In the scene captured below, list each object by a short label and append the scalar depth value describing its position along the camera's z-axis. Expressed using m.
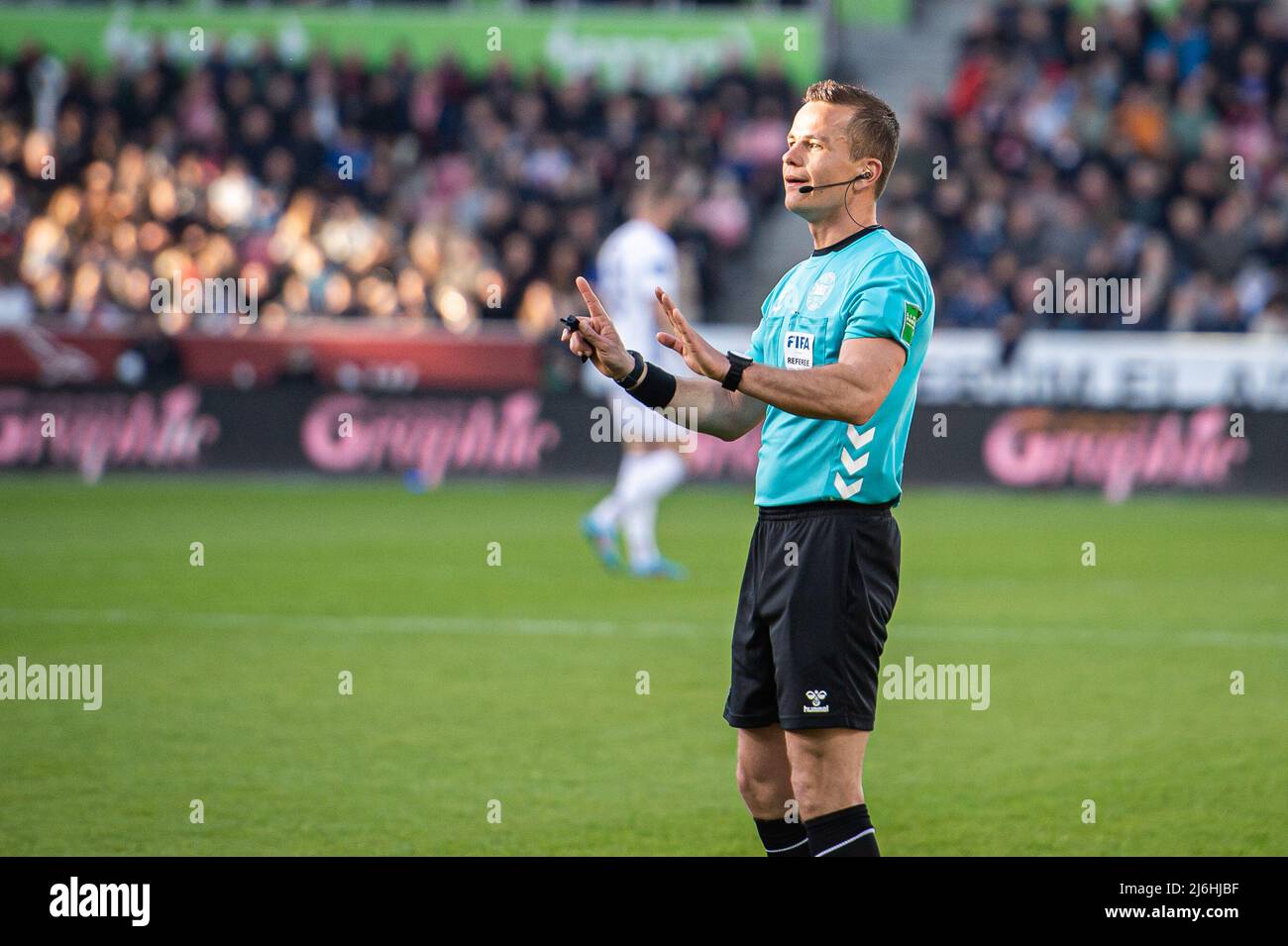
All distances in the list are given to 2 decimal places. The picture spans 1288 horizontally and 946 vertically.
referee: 4.42
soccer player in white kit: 12.84
